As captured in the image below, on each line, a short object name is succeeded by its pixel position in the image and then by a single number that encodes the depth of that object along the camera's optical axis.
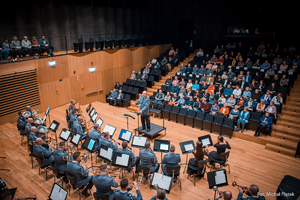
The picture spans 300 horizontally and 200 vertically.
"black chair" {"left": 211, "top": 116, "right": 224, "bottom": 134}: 8.66
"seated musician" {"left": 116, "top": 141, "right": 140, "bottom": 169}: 5.31
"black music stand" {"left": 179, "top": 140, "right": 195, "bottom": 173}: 5.59
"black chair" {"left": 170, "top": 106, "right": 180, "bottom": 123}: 9.79
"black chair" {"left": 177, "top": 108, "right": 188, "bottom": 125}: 9.56
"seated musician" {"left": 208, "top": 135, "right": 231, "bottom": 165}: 5.82
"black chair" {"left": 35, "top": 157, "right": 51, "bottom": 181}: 5.50
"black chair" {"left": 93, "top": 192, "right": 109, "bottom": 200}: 4.11
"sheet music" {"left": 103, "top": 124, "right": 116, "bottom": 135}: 6.44
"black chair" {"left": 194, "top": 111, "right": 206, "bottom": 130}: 9.10
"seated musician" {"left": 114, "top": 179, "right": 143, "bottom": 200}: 3.86
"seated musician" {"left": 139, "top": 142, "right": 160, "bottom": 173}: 5.30
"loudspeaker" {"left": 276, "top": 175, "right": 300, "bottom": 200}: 4.22
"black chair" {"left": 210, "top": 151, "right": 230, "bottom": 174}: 5.73
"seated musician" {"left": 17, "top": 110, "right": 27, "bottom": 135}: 7.44
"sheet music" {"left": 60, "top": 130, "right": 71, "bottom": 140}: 6.33
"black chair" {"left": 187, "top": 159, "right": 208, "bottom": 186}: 5.40
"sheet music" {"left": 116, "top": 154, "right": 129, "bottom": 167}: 5.10
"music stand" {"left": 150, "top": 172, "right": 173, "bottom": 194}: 4.37
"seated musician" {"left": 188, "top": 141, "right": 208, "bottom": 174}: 5.35
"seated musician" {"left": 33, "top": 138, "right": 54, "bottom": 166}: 5.52
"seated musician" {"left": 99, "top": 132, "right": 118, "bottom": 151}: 5.72
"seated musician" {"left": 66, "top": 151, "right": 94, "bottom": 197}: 4.71
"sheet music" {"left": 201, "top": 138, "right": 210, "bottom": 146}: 5.94
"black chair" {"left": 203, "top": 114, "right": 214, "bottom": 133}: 8.88
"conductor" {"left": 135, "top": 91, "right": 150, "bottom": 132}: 7.62
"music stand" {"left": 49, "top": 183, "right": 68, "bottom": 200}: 3.93
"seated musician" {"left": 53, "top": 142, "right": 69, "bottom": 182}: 5.14
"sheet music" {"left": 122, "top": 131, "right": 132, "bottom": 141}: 6.22
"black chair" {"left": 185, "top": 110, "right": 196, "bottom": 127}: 9.33
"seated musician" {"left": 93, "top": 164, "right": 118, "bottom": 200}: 4.30
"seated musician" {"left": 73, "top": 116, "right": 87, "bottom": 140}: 6.90
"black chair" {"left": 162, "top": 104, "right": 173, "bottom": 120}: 10.02
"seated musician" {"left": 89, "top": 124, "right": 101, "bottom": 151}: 6.29
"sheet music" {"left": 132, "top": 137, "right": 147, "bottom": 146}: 5.79
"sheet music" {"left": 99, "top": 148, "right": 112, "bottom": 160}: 5.33
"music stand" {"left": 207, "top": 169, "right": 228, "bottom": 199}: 4.39
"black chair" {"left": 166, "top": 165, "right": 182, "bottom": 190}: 5.04
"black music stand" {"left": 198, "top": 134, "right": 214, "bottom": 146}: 5.93
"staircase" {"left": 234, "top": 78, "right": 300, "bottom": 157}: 7.72
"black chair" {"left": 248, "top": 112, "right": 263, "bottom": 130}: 8.46
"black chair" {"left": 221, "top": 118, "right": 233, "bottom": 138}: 8.44
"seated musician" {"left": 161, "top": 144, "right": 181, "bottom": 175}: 5.14
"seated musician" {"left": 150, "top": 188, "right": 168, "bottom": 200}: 3.60
